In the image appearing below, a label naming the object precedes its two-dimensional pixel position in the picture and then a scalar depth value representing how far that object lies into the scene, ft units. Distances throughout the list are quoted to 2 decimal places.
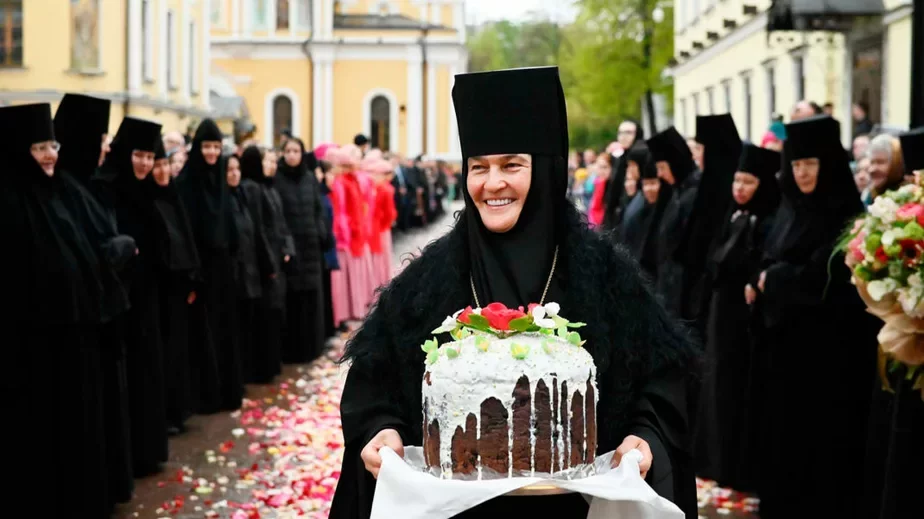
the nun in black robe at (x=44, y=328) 24.30
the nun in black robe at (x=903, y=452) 19.38
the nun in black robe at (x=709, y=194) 32.01
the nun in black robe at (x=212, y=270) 37.09
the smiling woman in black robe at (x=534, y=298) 13.43
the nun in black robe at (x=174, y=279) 32.68
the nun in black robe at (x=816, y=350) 24.56
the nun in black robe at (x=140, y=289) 30.30
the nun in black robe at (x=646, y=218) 37.65
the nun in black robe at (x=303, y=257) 48.57
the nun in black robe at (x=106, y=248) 26.96
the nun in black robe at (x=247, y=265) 39.83
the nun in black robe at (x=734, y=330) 29.17
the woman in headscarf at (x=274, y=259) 43.93
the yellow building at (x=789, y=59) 65.87
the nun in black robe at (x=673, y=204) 33.45
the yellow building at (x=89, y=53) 110.11
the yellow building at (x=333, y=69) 207.92
